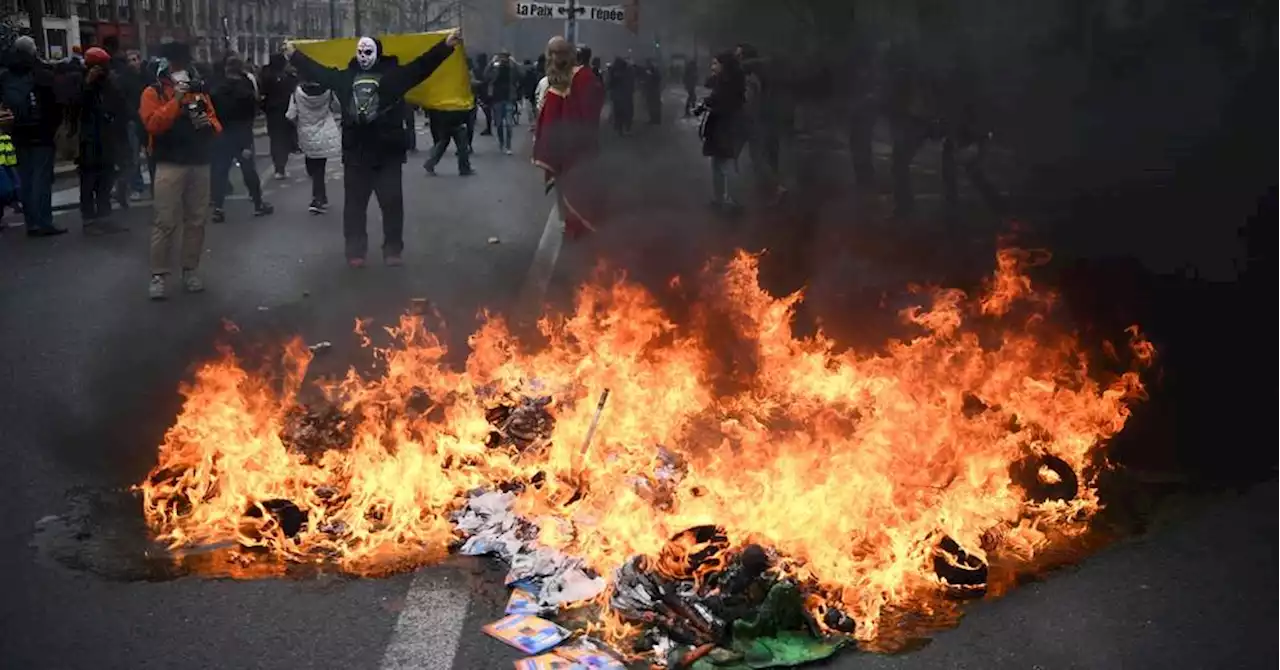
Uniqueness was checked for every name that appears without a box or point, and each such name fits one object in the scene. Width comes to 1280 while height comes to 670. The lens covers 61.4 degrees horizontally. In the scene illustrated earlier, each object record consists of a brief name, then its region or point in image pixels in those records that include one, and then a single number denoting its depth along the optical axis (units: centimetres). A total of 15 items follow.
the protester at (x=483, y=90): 1331
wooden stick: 426
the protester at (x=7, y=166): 891
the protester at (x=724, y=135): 616
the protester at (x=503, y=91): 1377
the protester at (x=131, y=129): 1013
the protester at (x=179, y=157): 688
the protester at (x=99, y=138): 946
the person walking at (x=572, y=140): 756
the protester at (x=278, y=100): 1127
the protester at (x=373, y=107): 746
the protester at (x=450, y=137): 1162
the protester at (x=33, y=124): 887
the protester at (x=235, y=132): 991
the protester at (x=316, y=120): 994
